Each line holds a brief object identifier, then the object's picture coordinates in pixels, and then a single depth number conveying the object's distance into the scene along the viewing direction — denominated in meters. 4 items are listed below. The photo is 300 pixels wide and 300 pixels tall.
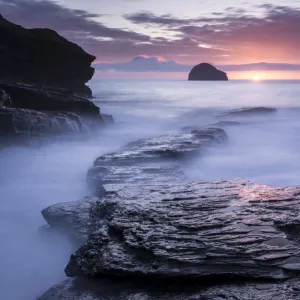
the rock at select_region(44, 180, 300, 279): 5.30
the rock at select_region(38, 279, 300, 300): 4.69
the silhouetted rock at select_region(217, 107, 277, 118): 35.03
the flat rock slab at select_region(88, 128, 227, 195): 11.38
